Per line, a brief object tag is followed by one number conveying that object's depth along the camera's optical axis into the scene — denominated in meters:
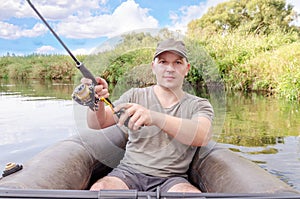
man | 2.16
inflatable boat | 1.69
